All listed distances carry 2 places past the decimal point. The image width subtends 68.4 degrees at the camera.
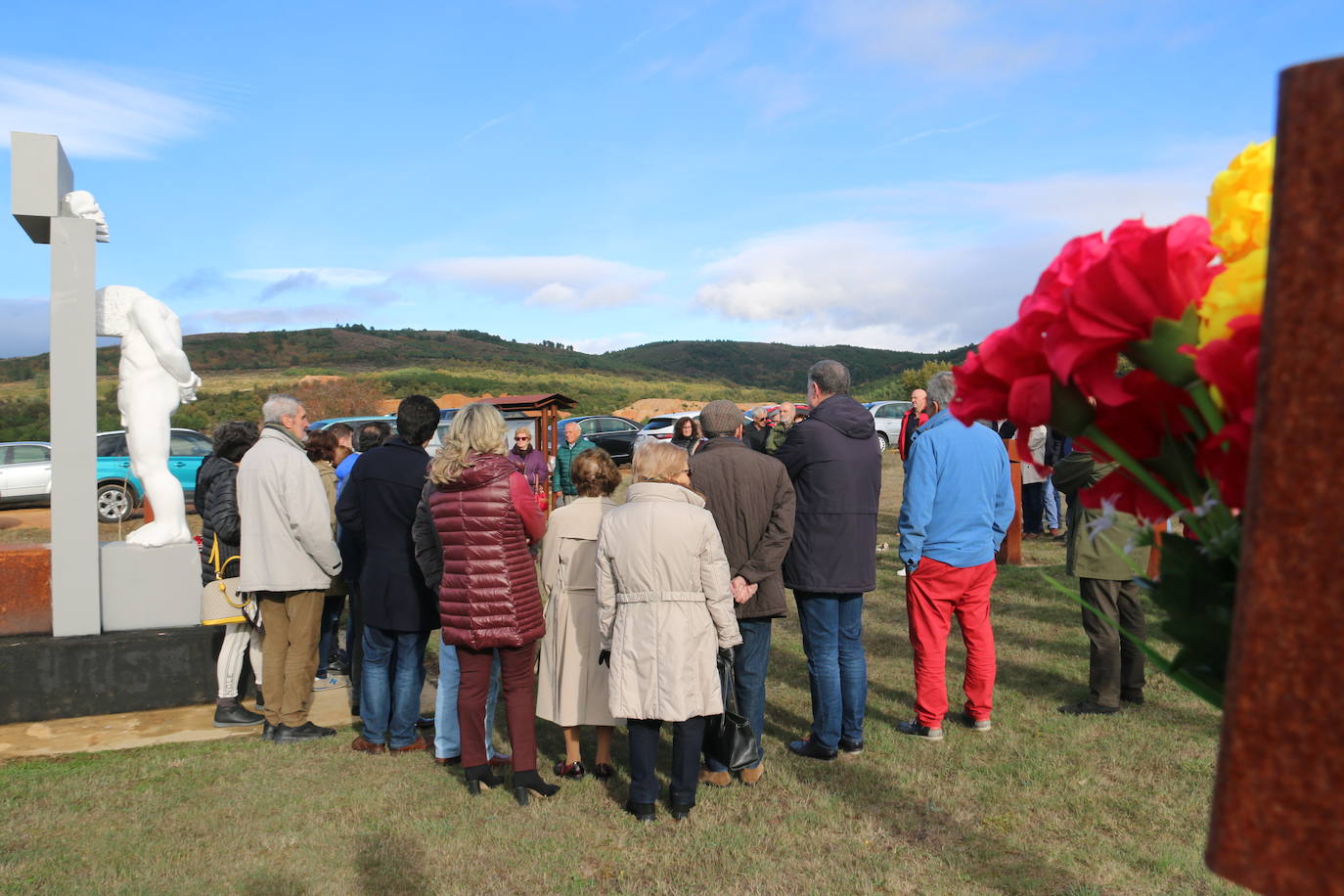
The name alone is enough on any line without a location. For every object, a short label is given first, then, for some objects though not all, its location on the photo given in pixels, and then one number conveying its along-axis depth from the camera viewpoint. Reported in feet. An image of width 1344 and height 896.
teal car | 53.16
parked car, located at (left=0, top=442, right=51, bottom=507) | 53.16
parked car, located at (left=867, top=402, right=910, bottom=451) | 92.07
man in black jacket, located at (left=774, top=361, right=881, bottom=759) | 16.05
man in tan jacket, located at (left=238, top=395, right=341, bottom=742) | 17.08
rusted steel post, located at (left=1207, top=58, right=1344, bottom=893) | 2.35
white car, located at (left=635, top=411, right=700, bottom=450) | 80.83
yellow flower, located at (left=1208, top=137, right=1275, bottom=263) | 3.09
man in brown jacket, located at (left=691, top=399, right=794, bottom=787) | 15.56
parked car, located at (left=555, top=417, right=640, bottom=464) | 83.25
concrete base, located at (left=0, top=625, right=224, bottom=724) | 18.83
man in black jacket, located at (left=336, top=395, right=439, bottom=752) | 16.74
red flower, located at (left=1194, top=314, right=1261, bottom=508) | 2.78
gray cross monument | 18.89
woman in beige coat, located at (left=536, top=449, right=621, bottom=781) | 15.57
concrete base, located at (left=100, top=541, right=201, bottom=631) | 19.89
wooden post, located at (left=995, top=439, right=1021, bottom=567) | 33.45
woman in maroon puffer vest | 14.71
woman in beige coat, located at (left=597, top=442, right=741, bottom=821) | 13.67
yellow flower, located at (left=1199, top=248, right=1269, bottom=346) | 2.84
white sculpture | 19.98
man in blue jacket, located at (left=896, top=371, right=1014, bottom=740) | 16.56
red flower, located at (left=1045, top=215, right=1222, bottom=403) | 3.09
